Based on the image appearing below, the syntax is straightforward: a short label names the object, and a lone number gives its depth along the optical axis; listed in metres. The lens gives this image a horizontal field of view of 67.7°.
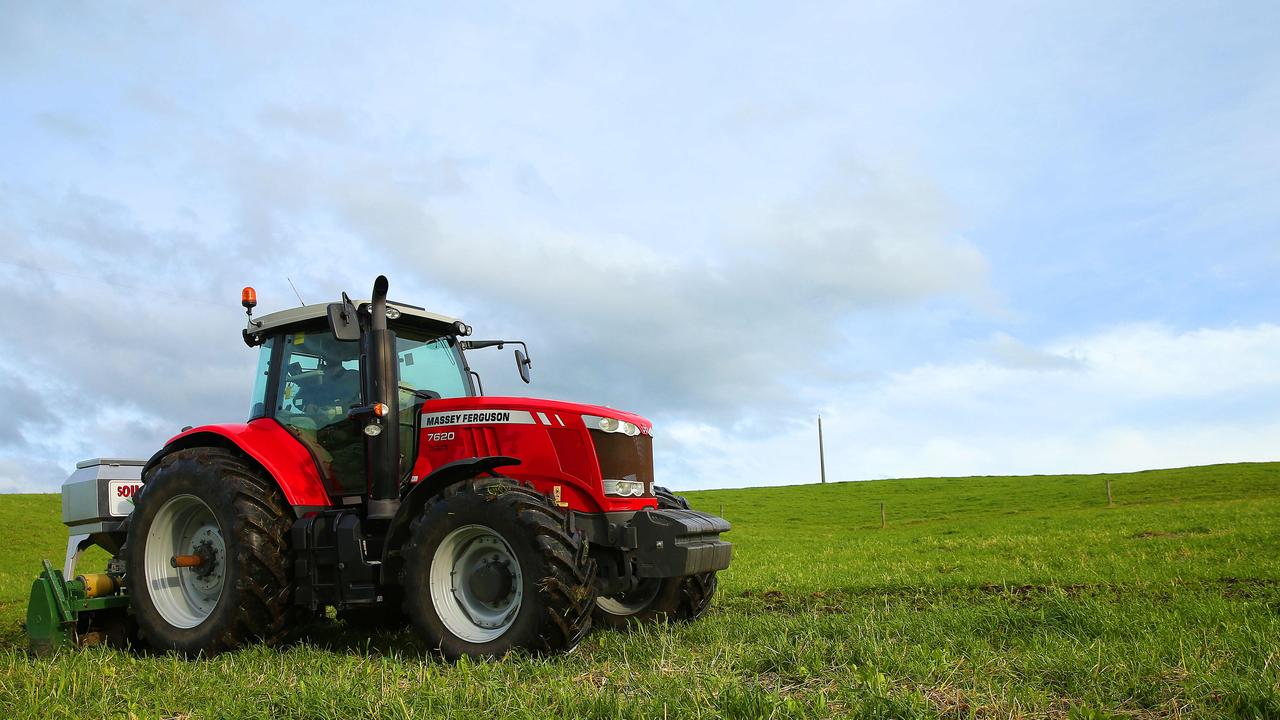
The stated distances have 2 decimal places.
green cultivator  8.52
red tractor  6.96
